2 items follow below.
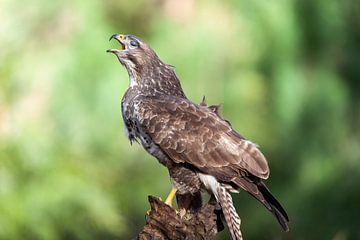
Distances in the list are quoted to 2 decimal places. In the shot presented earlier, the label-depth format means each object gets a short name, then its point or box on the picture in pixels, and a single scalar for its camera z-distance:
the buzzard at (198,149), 10.34
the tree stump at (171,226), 10.09
